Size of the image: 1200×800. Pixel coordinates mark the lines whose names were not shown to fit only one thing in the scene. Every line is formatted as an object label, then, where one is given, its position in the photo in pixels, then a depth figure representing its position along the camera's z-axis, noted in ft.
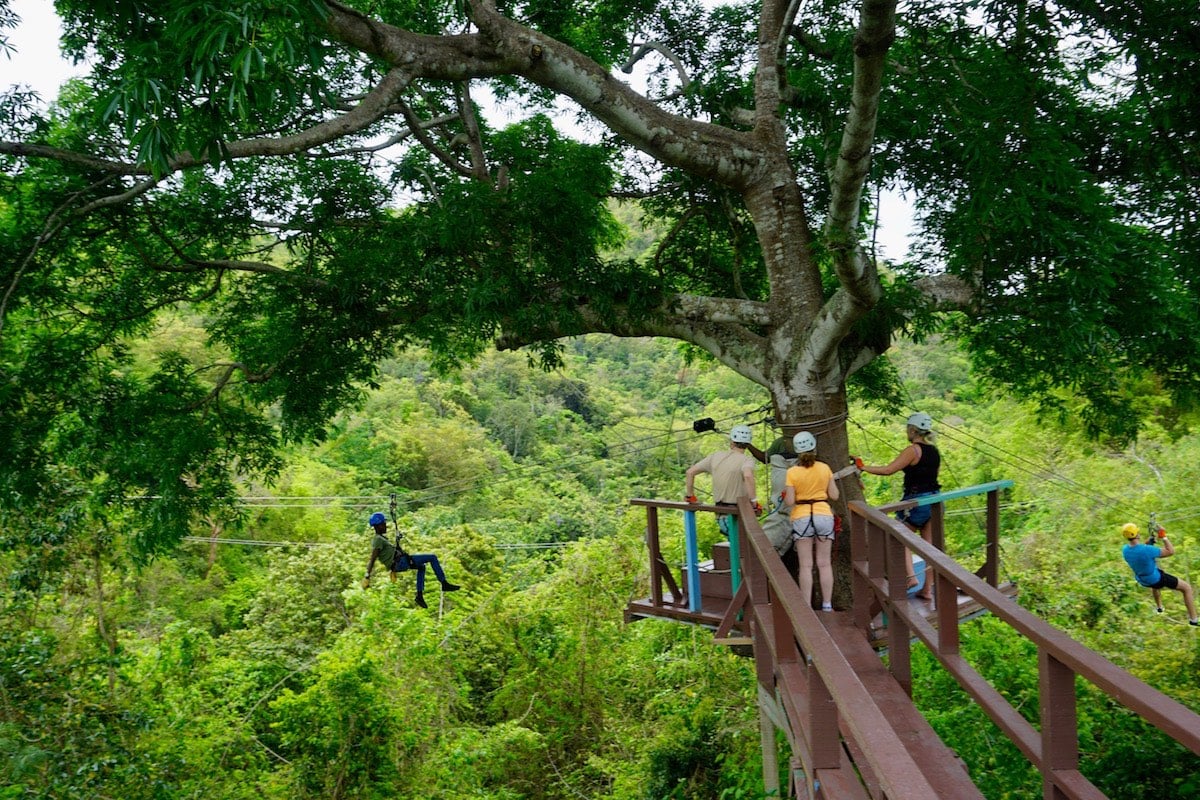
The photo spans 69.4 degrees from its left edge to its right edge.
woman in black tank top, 18.75
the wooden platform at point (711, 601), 20.05
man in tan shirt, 19.63
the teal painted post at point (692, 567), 20.74
